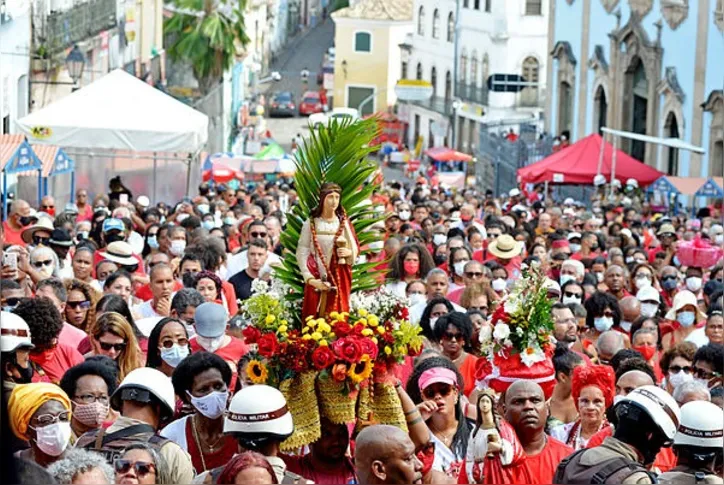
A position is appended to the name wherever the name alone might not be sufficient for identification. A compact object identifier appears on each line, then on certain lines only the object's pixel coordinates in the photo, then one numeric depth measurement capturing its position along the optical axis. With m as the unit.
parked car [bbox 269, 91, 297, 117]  132.96
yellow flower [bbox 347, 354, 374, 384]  13.71
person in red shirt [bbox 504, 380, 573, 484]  13.29
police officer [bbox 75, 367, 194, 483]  12.13
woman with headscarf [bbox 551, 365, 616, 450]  14.89
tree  95.88
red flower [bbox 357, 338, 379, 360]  13.77
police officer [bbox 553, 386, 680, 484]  11.57
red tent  51.40
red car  132.30
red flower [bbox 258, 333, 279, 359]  13.88
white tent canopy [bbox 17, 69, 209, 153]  37.01
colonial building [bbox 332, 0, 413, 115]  135.32
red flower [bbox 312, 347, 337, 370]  13.70
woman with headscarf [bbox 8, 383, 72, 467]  12.11
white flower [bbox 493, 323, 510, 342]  15.56
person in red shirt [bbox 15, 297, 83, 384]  15.97
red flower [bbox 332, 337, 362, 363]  13.69
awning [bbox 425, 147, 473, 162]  85.51
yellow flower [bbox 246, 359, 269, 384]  13.97
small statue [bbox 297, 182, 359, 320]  14.31
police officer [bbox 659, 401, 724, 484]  12.24
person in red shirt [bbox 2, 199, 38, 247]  27.40
